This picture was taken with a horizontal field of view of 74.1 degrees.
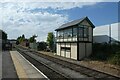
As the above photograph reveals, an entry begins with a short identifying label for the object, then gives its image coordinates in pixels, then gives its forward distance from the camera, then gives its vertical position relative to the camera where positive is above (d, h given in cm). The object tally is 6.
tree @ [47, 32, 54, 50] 2199 +13
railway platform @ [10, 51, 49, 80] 581 -262
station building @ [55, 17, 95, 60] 1133 +22
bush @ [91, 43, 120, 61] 1014 -131
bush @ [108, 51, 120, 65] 822 -196
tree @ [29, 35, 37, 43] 3352 +59
